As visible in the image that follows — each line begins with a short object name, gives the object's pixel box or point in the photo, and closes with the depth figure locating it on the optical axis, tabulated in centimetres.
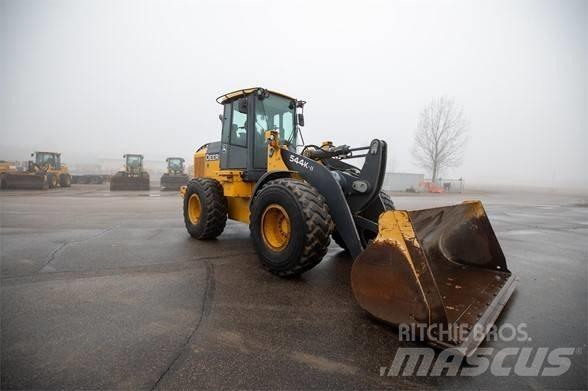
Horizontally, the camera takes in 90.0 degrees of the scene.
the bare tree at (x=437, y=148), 3862
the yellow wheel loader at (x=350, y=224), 233
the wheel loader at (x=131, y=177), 2328
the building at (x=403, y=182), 3444
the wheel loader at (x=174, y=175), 2511
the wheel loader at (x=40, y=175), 1988
